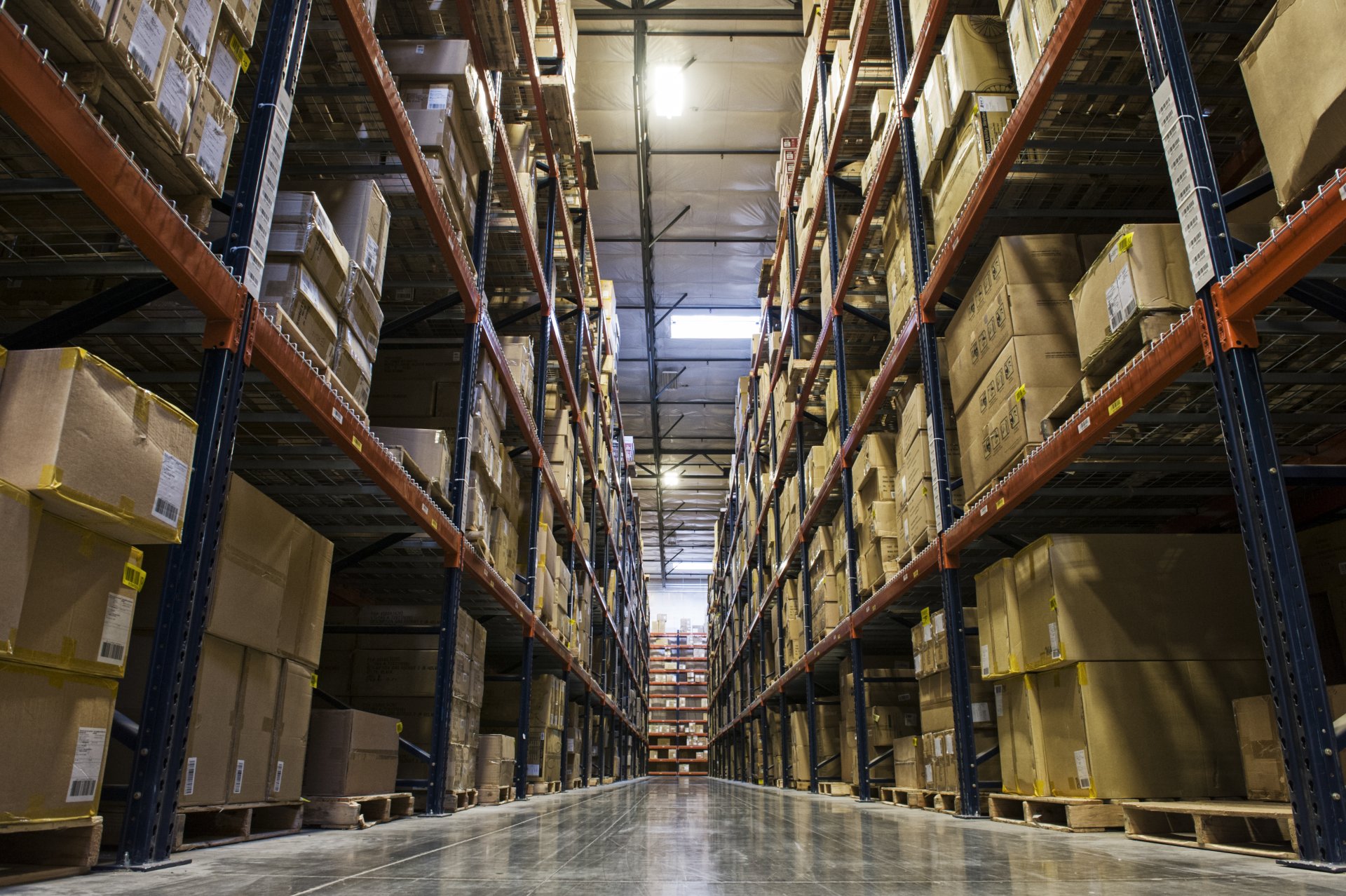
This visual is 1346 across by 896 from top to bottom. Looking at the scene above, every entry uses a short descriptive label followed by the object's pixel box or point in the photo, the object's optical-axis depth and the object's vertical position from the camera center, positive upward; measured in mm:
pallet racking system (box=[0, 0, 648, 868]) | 2281 +1365
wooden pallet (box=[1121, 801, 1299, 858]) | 2592 -403
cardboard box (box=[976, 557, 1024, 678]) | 4320 +464
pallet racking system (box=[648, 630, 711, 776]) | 28375 +408
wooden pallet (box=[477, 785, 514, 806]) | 6336 -628
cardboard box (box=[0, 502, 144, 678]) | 1968 +274
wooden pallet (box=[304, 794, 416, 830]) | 3812 -447
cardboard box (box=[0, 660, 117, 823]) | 1939 -65
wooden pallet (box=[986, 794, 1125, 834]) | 3488 -459
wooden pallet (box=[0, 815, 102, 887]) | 2105 -333
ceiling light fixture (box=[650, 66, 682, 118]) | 11867 +8694
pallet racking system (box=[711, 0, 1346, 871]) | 2375 +1324
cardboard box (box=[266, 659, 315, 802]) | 3447 -89
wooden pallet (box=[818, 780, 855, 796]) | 8062 -749
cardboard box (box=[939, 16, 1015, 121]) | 4648 +3578
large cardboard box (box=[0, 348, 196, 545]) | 1940 +651
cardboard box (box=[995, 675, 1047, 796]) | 4020 -134
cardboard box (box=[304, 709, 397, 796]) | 4039 -201
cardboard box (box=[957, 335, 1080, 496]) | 4066 +1556
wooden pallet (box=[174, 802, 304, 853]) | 2959 -418
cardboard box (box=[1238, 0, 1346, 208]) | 2355 +1788
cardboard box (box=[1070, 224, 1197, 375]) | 3197 +1617
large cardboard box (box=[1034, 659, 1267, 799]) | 3520 -86
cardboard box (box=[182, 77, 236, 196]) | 2564 +1778
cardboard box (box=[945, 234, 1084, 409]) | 4176 +2100
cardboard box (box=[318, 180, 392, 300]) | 3961 +2328
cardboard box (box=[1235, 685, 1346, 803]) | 3061 -151
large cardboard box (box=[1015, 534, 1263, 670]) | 3697 +481
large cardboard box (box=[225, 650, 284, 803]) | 3137 -69
